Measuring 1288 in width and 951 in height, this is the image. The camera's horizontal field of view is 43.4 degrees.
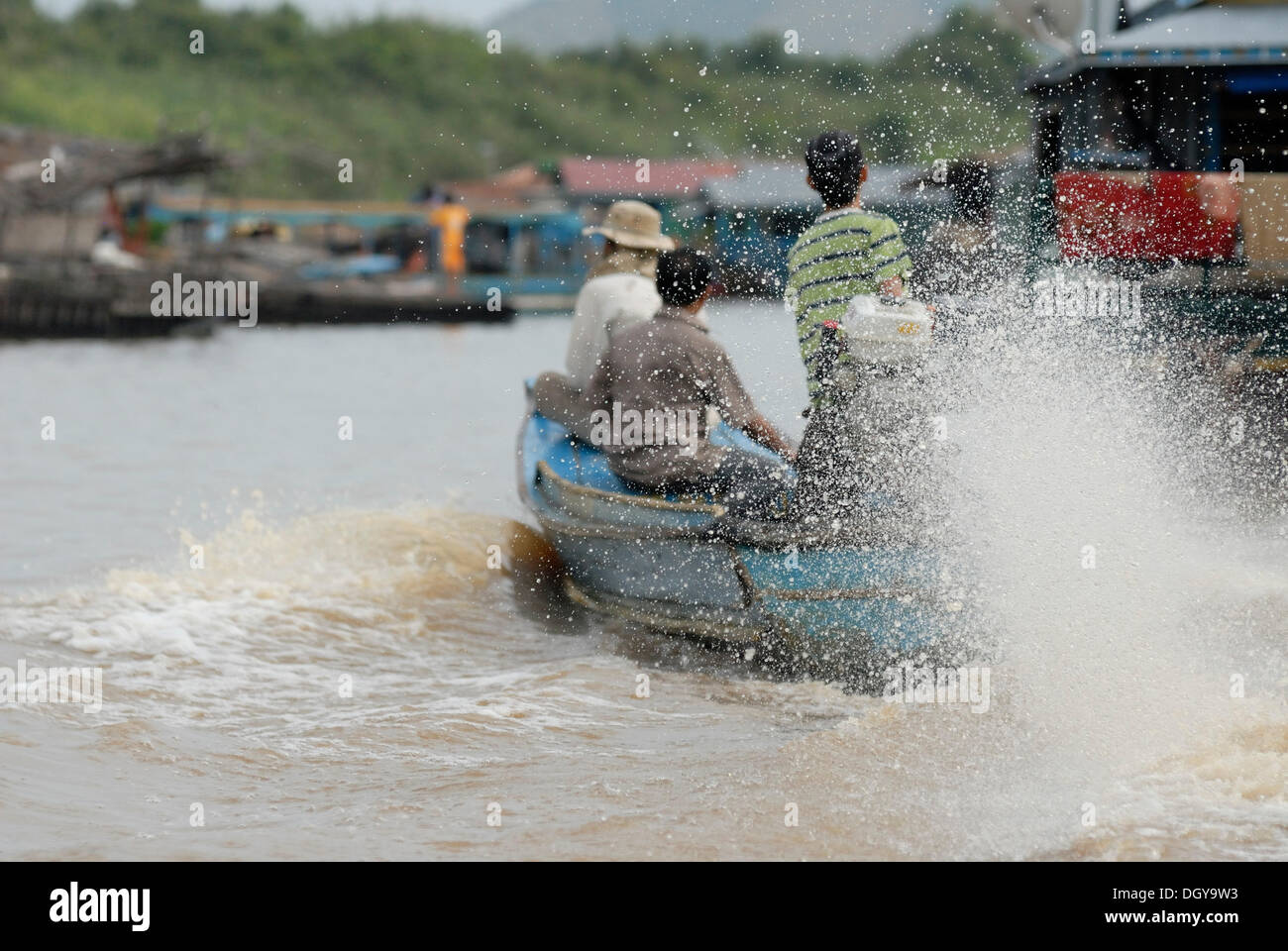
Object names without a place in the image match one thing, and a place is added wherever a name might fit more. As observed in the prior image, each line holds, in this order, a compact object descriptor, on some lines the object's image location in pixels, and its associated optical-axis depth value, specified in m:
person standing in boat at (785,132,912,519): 6.46
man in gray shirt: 7.23
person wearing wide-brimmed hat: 8.46
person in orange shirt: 41.00
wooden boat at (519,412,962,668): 6.64
